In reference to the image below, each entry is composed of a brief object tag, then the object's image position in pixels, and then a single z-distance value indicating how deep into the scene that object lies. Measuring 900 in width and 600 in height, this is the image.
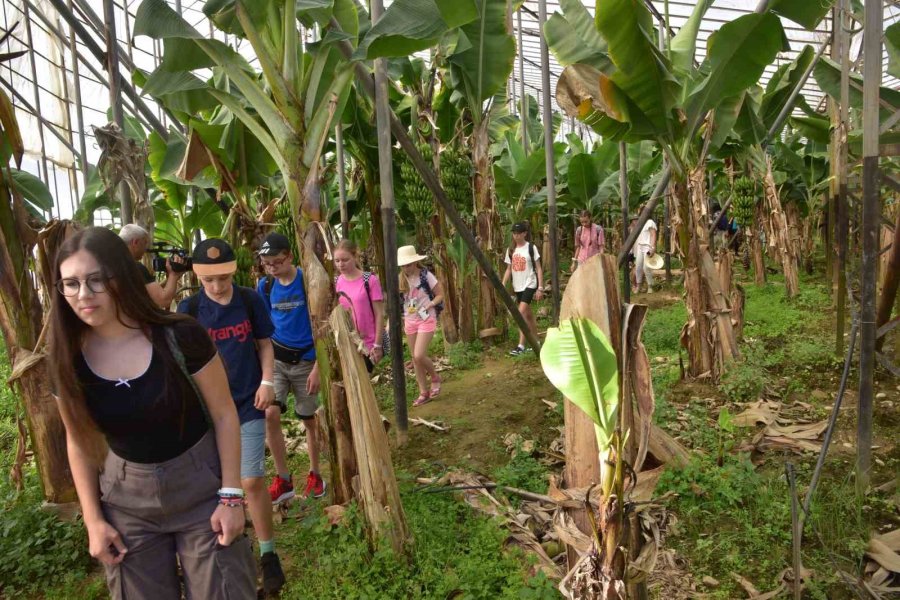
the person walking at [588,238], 8.80
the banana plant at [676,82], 3.94
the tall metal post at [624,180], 6.68
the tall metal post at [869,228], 2.67
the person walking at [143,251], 2.81
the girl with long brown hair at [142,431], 1.62
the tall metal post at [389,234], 3.71
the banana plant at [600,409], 1.42
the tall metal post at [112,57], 2.94
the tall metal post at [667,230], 11.35
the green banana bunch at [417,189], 6.42
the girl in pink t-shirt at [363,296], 4.11
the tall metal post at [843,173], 4.04
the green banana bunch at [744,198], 8.10
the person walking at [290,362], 3.37
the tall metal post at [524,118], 8.10
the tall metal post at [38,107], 7.34
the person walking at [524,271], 6.46
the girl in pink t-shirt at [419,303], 5.14
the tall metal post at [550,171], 5.88
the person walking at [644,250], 10.19
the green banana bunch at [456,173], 6.82
